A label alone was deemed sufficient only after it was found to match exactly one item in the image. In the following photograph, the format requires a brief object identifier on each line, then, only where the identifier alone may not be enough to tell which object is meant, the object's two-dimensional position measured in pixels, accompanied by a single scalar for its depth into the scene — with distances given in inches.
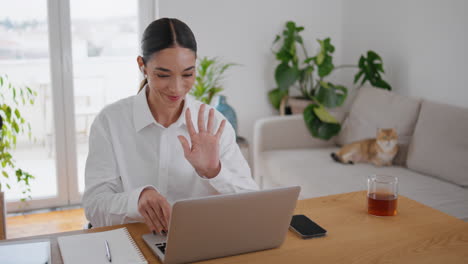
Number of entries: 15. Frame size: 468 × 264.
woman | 59.7
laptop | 44.3
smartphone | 53.3
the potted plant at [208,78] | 144.1
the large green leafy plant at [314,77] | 140.9
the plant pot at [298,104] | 154.7
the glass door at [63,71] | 138.5
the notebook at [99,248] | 46.6
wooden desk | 48.5
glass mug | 59.5
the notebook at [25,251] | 46.3
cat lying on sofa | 122.1
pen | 46.2
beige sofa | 107.0
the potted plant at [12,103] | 131.8
